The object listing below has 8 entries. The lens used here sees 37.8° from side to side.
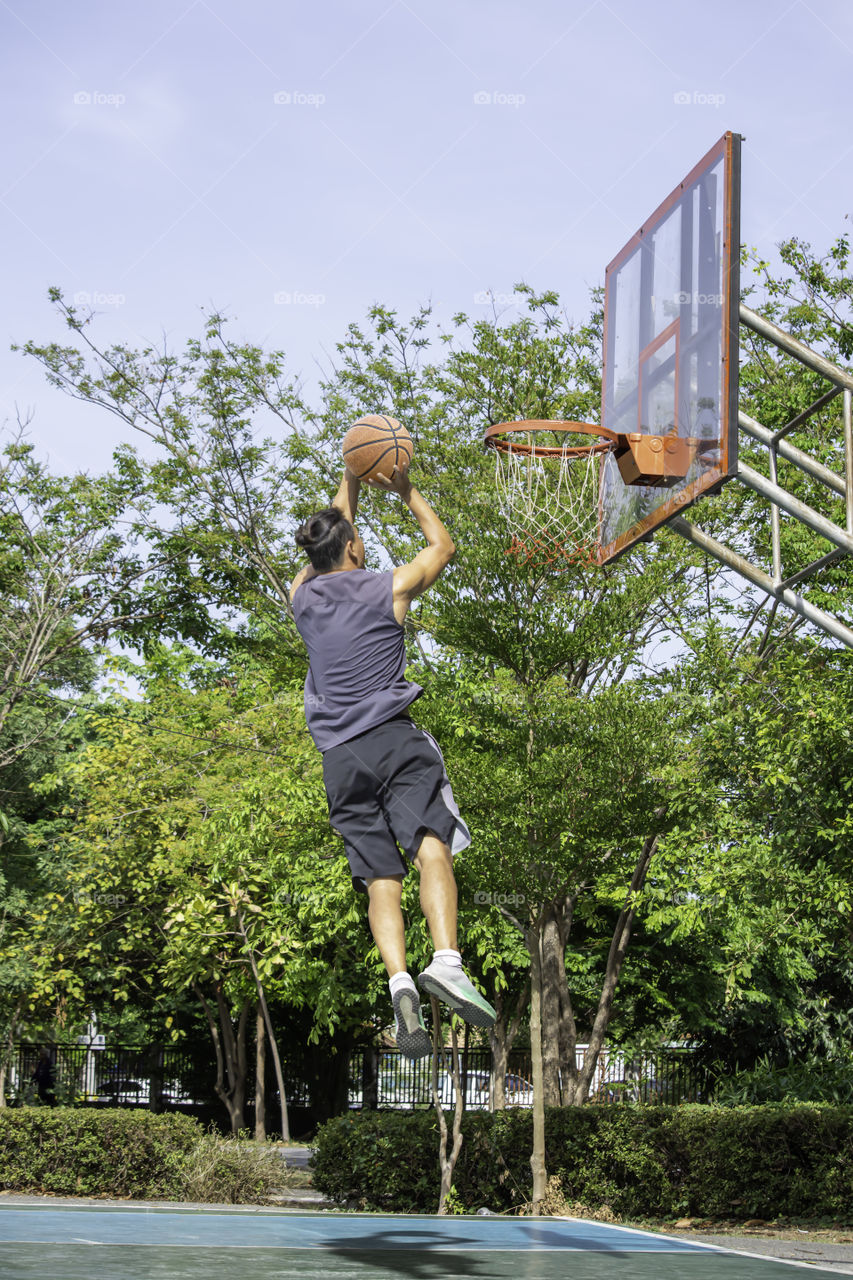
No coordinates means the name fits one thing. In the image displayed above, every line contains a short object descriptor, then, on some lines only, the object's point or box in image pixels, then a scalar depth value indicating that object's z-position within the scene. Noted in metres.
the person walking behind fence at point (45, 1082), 24.69
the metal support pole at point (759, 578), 6.91
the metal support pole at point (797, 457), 7.41
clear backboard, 6.89
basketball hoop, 9.04
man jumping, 4.59
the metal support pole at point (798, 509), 6.92
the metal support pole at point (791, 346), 7.16
